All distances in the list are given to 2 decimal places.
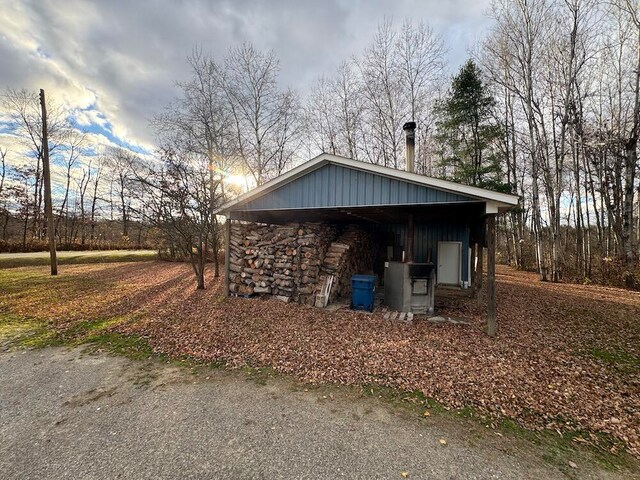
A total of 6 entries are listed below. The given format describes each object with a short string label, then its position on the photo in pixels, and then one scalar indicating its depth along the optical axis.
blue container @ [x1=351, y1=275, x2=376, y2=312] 7.07
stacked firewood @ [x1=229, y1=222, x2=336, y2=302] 7.69
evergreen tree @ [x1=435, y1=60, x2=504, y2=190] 16.22
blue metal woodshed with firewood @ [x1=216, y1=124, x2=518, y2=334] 5.92
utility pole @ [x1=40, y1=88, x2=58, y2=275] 11.88
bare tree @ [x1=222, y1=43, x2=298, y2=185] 16.19
